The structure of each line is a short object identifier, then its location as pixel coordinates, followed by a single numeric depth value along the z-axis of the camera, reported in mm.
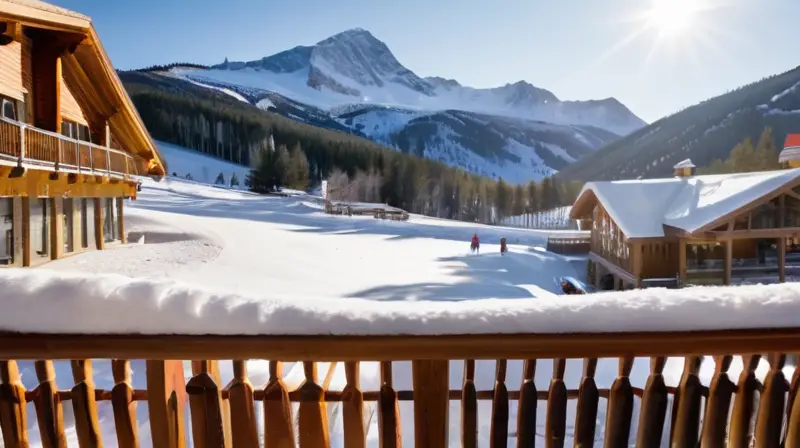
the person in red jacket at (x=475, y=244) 22562
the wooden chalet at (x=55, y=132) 7133
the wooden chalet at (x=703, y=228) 12312
